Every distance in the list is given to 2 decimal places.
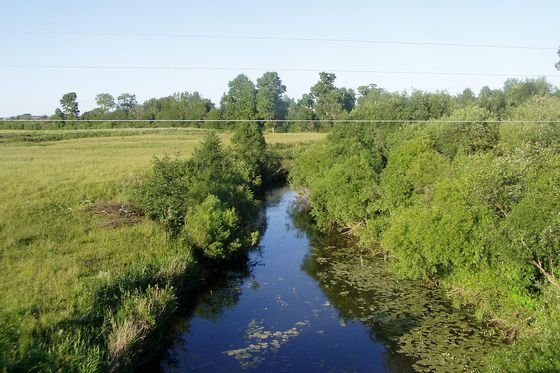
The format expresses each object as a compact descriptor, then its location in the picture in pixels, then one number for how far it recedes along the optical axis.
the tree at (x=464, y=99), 55.88
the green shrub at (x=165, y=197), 28.94
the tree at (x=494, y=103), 54.45
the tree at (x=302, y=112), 103.50
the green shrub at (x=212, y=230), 26.28
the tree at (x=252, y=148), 55.62
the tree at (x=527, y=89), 73.93
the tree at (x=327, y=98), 105.88
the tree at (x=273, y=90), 138.74
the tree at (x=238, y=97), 69.63
